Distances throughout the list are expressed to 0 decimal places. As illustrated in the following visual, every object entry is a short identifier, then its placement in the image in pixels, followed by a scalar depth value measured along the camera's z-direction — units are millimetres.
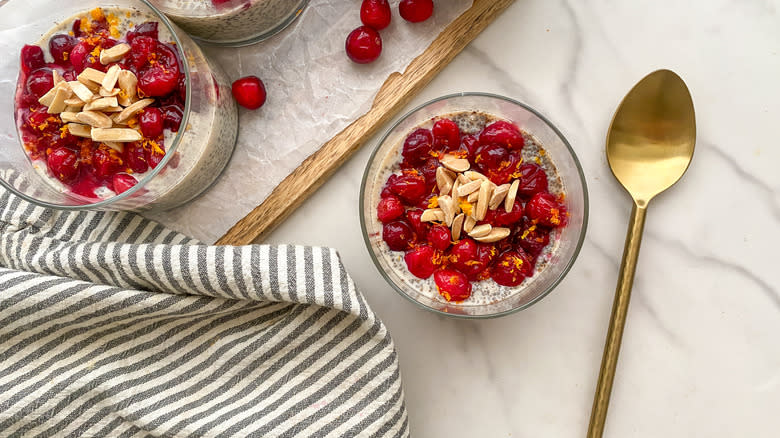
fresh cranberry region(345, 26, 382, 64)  563
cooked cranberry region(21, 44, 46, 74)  546
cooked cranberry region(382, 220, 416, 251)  546
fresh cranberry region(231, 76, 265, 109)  569
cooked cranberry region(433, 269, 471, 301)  539
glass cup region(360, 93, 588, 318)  549
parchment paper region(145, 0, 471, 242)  577
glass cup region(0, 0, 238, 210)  533
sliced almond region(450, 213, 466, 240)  535
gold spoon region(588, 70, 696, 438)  565
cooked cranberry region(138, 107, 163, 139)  532
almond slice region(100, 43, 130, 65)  532
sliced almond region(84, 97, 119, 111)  526
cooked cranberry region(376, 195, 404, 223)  544
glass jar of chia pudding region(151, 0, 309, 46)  540
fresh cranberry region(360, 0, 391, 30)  565
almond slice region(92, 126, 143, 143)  526
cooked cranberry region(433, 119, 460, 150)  546
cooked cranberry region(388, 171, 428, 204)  542
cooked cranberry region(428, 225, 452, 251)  535
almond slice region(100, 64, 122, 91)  528
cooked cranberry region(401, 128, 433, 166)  547
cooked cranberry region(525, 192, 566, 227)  538
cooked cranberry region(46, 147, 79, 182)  539
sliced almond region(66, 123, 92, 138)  530
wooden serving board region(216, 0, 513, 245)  571
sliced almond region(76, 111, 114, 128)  525
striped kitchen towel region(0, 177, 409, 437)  545
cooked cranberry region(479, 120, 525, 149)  543
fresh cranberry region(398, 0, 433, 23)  564
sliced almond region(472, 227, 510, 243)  536
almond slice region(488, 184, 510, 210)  534
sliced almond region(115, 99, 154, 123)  529
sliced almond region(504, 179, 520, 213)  534
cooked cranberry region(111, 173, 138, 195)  535
